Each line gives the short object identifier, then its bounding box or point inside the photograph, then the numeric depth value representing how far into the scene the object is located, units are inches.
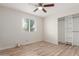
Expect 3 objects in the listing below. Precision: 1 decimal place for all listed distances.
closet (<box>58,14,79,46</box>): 98.7
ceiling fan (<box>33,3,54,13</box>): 70.3
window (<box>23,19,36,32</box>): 98.7
